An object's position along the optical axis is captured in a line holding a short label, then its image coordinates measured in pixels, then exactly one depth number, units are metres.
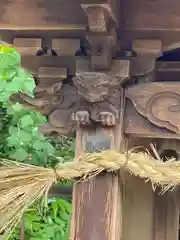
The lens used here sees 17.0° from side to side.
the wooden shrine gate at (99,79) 1.96
